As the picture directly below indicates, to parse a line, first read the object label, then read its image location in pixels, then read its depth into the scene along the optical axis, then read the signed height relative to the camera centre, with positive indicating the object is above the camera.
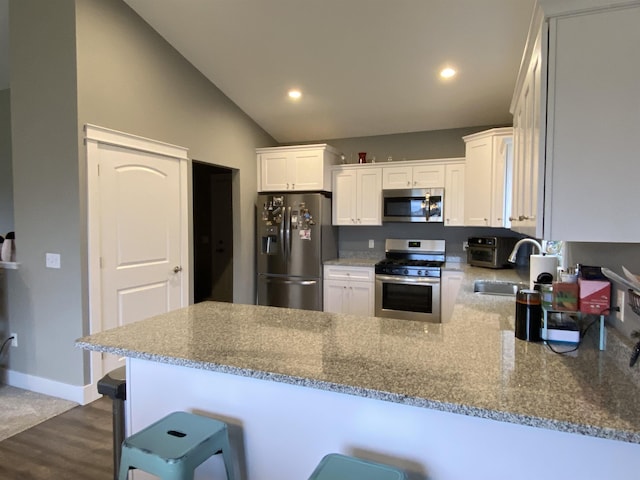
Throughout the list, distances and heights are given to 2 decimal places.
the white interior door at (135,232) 2.98 -0.05
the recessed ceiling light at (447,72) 3.52 +1.43
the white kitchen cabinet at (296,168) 4.64 +0.72
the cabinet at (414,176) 4.42 +0.59
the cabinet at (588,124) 1.19 +0.33
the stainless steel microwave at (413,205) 4.40 +0.25
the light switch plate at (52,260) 2.96 -0.27
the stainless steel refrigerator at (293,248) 4.59 -0.27
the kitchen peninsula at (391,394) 1.06 -0.49
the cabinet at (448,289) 4.09 -0.68
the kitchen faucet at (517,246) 2.35 -0.13
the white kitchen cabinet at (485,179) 3.78 +0.48
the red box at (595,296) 1.44 -0.27
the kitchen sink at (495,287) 3.16 -0.51
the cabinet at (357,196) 4.68 +0.37
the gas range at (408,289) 4.14 -0.70
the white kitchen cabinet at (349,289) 4.44 -0.75
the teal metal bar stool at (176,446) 1.22 -0.73
